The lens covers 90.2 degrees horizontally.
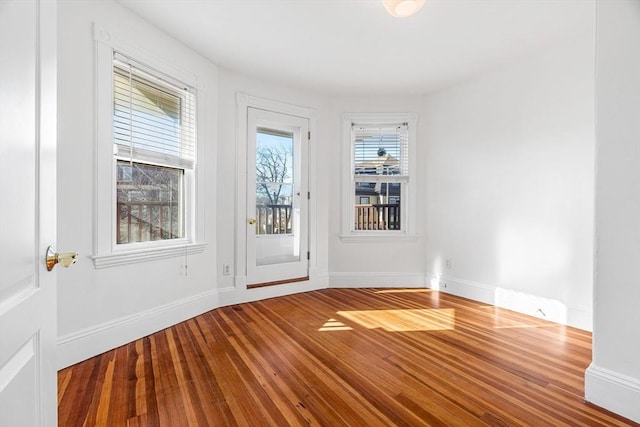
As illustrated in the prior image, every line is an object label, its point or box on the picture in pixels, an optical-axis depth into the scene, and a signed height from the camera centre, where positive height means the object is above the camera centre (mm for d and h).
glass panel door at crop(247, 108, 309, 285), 3602 +172
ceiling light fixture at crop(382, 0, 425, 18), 1912 +1254
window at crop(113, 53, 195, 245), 2424 +493
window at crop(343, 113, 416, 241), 4199 +506
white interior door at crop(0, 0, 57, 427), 645 +0
